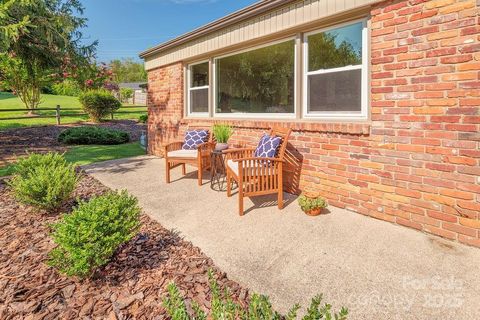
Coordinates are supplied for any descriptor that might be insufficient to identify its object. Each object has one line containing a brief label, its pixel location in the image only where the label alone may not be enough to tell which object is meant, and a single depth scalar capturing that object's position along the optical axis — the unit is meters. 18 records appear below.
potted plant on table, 5.64
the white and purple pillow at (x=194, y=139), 6.00
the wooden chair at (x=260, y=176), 3.86
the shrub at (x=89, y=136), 10.75
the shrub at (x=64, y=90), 34.78
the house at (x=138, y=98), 35.77
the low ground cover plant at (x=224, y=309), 1.54
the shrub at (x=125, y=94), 34.59
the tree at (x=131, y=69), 60.62
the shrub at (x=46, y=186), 3.74
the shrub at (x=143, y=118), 16.58
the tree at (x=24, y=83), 17.50
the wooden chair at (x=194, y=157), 5.33
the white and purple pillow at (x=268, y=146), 4.25
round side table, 5.23
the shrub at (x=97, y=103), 16.98
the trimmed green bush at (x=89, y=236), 2.32
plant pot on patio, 3.74
